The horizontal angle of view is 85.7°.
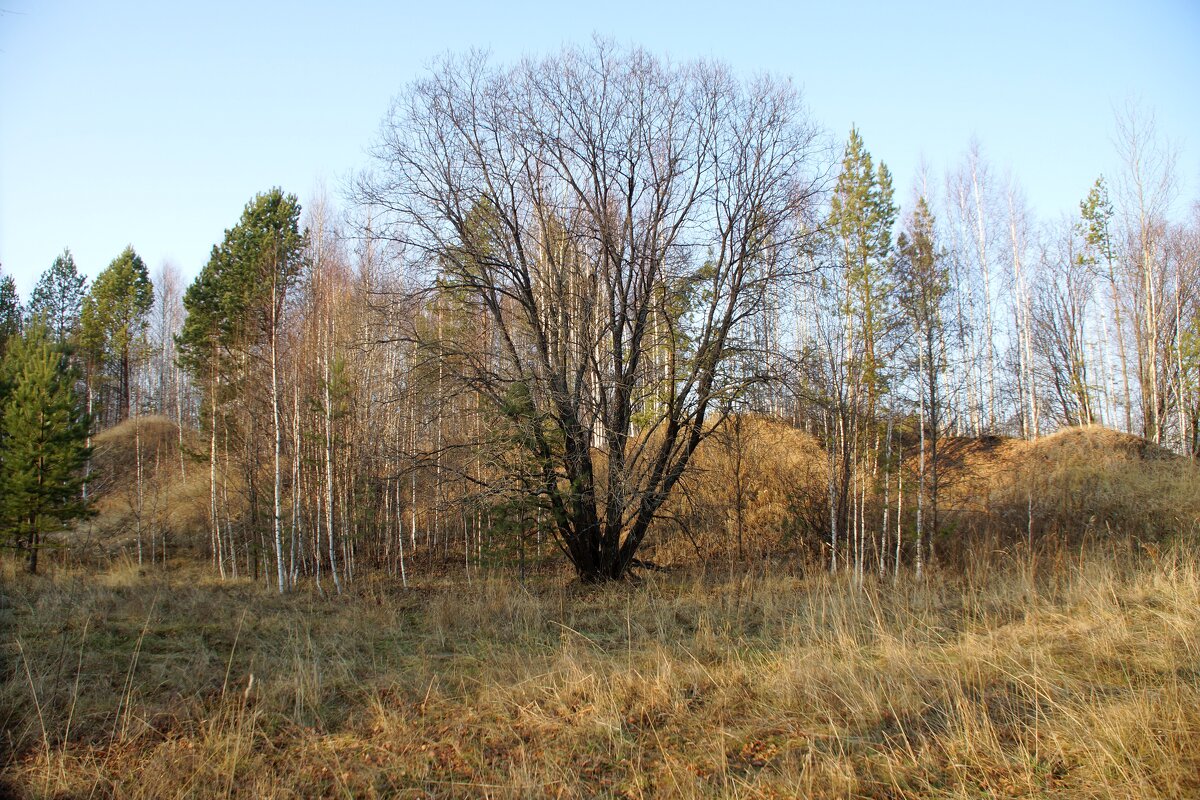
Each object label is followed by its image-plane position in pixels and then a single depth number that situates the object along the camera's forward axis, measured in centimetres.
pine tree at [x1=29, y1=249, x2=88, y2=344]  3575
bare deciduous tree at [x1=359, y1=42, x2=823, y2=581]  1170
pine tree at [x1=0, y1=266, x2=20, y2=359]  2702
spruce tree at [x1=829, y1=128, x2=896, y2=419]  1442
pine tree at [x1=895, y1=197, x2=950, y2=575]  1438
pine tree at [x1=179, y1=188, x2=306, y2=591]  1562
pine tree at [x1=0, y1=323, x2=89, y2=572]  1585
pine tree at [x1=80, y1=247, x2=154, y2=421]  3284
